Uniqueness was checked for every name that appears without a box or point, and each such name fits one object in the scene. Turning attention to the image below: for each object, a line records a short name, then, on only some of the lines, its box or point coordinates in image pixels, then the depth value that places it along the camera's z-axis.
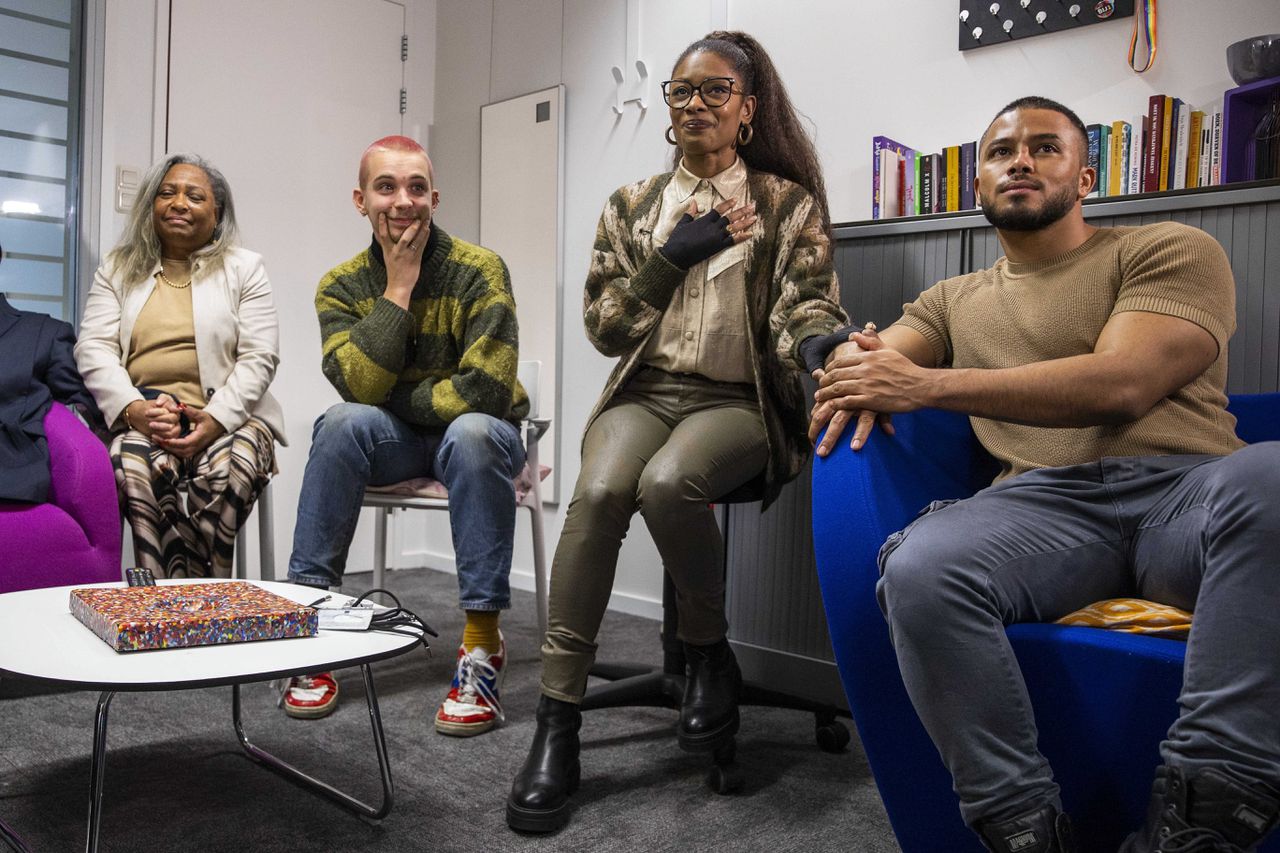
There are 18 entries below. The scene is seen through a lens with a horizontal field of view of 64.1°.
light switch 3.20
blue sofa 1.10
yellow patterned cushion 1.13
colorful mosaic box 1.25
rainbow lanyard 2.22
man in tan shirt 1.00
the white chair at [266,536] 2.51
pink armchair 1.98
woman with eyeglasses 1.67
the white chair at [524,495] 2.27
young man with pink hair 2.08
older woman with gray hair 2.26
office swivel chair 1.93
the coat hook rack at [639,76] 3.28
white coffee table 1.11
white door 3.43
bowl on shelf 1.92
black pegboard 2.29
